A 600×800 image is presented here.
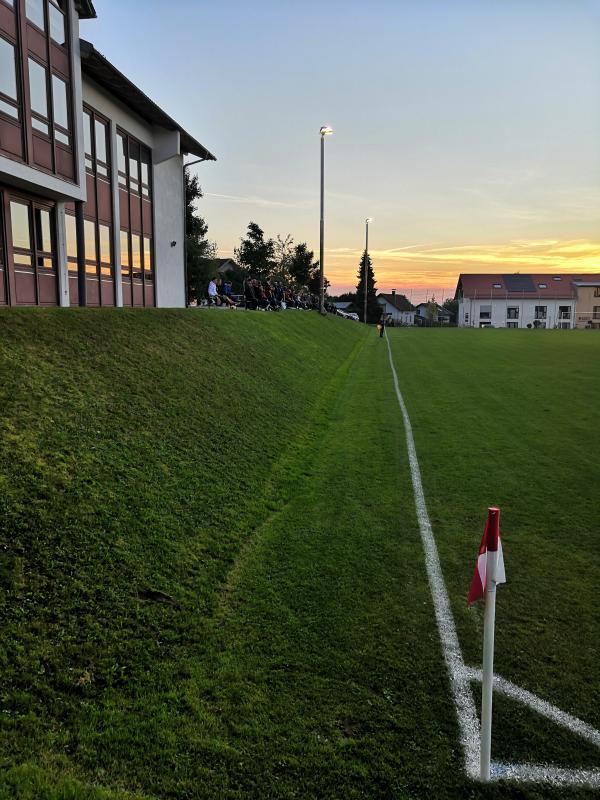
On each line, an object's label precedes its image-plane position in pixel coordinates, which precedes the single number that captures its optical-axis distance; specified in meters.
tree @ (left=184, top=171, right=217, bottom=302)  52.69
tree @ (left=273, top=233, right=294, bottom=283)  84.94
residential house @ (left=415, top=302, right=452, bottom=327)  153.85
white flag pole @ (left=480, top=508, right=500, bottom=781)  3.32
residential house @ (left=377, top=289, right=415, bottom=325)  161.12
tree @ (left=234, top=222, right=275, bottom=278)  77.19
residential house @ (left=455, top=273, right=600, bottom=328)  117.75
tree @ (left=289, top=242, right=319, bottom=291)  83.00
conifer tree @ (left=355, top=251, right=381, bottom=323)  113.12
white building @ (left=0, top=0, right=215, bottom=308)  14.80
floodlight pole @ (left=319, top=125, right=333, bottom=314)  36.17
